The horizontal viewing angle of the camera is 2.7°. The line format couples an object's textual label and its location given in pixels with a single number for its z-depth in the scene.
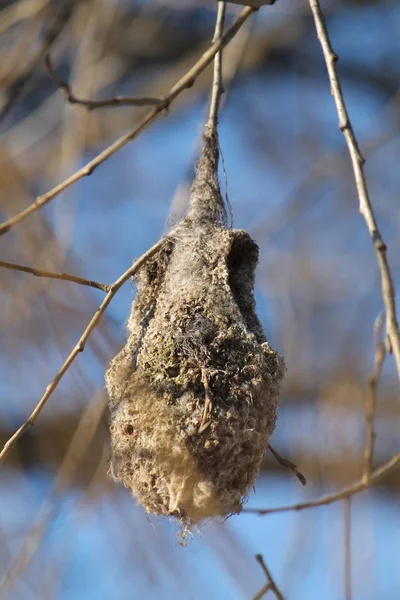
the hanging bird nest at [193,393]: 4.54
